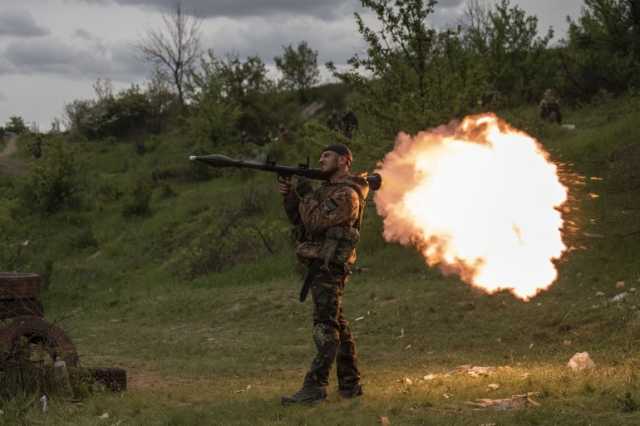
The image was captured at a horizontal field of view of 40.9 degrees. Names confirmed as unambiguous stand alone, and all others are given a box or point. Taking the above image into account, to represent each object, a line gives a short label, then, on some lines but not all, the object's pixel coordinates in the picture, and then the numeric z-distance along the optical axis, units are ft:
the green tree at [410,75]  67.41
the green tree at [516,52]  121.08
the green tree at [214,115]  134.72
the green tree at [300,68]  175.01
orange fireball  37.09
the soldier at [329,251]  29.35
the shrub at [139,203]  118.73
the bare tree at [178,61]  194.85
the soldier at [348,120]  100.36
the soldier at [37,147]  159.63
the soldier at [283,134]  133.18
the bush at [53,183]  124.67
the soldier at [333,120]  109.34
